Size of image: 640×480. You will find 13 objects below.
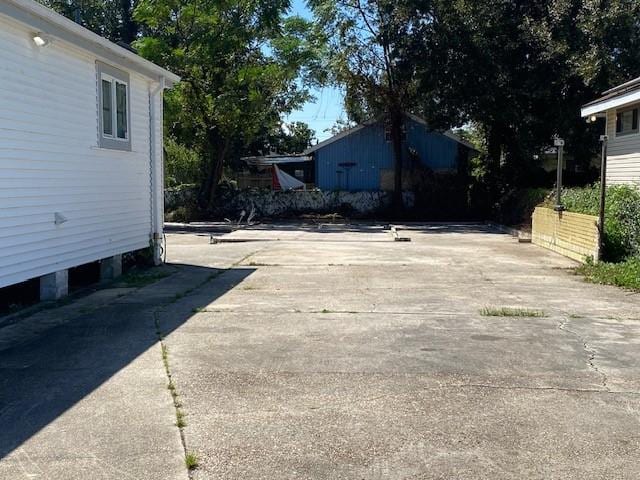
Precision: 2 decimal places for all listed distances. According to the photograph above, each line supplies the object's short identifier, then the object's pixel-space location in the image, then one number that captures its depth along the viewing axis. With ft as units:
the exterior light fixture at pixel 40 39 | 27.96
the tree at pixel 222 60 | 90.89
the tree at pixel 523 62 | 75.51
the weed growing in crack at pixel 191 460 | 12.49
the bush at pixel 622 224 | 39.49
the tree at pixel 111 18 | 126.11
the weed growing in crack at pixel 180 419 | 14.51
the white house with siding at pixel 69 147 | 26.61
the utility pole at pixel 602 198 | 40.73
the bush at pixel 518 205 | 76.28
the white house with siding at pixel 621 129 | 49.57
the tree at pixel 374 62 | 94.63
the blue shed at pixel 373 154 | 108.68
